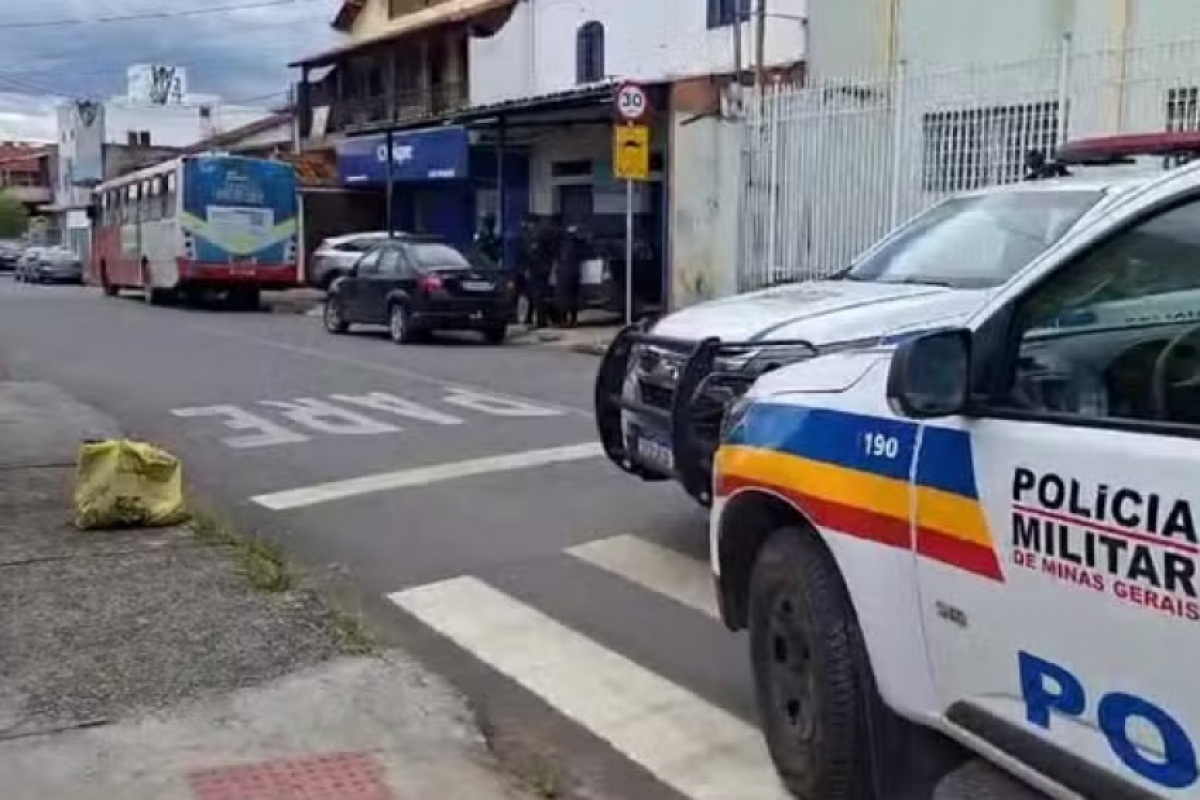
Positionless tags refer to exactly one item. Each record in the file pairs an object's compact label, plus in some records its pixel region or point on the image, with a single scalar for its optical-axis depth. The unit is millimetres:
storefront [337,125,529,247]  31000
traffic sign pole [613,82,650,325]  18438
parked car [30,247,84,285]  51500
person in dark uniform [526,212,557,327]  24781
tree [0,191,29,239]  99438
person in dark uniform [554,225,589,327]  24578
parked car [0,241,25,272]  68875
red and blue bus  31625
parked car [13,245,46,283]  53531
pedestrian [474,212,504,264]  29641
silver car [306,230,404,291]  32375
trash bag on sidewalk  7789
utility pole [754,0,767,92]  21375
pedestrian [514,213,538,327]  25016
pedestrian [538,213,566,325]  24688
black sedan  21312
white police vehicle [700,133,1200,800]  2787
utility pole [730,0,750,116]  19953
